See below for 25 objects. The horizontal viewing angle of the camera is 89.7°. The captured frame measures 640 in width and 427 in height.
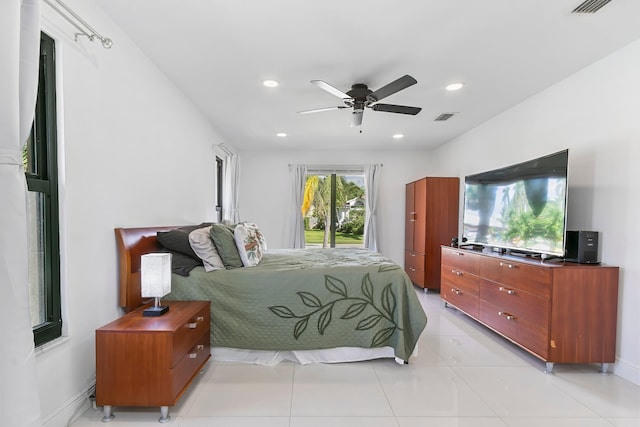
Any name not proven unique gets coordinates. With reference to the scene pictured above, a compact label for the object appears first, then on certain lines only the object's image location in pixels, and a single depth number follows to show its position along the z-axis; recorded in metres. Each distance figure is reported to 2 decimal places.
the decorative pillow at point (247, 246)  2.84
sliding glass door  6.39
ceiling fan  2.80
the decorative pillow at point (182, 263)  2.61
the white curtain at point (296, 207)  6.16
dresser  2.44
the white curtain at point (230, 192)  5.27
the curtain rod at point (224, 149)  4.73
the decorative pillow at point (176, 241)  2.64
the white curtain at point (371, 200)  6.15
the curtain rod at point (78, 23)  1.63
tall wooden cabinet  5.11
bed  2.57
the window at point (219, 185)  5.12
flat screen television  2.64
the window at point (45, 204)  1.66
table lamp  2.07
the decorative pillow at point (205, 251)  2.65
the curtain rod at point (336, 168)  6.27
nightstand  1.80
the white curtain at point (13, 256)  1.06
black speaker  2.56
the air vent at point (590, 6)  1.91
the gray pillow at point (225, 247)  2.74
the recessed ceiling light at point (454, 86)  3.13
